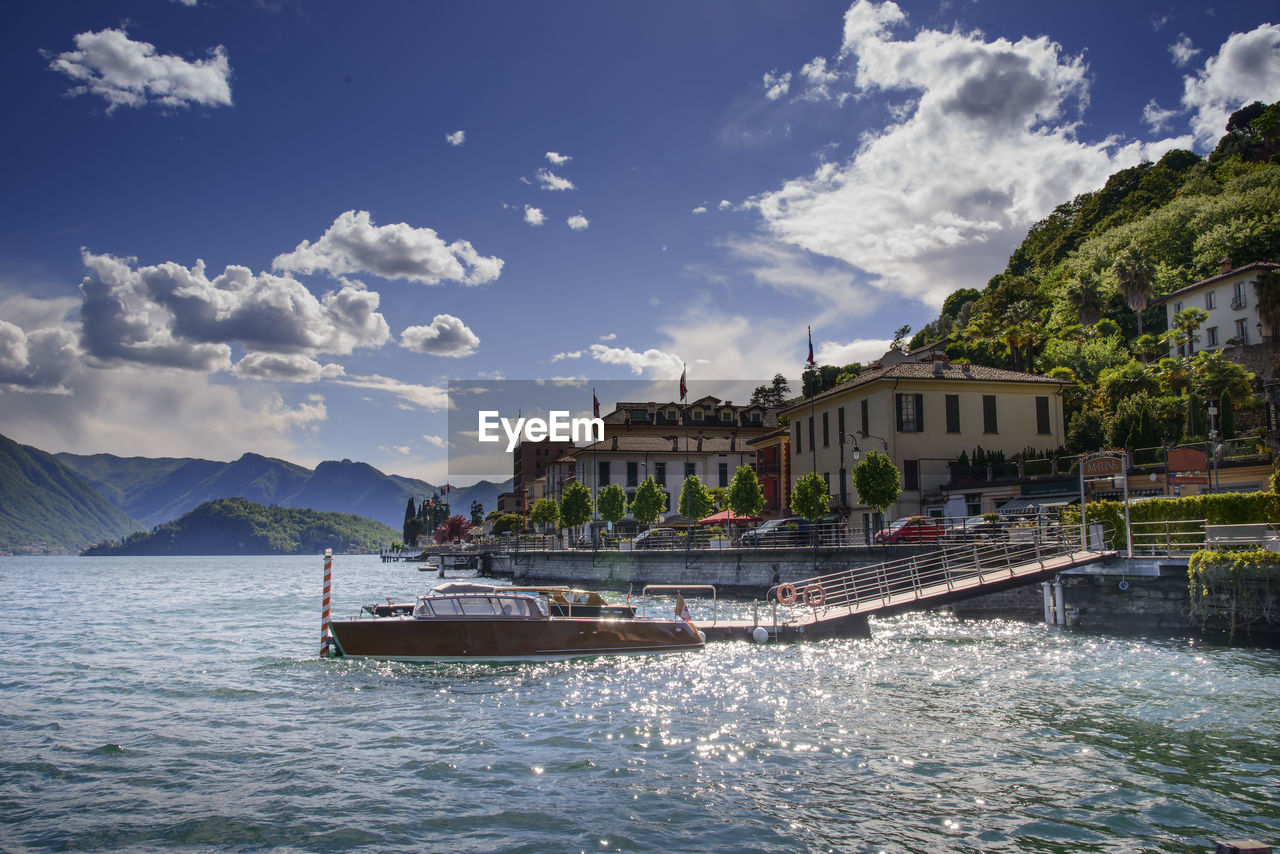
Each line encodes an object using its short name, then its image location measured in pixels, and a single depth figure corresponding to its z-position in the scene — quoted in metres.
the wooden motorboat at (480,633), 22.11
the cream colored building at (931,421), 48.91
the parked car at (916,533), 37.22
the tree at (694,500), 60.78
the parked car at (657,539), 53.44
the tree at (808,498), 48.50
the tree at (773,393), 133.00
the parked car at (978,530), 35.00
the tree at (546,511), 95.75
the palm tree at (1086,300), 75.81
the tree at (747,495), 55.56
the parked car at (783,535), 45.09
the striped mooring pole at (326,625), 23.73
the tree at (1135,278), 69.12
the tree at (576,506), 75.88
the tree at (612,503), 70.31
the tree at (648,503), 67.75
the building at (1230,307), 58.34
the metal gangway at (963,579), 25.69
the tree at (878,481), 42.97
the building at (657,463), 86.25
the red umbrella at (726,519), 54.18
